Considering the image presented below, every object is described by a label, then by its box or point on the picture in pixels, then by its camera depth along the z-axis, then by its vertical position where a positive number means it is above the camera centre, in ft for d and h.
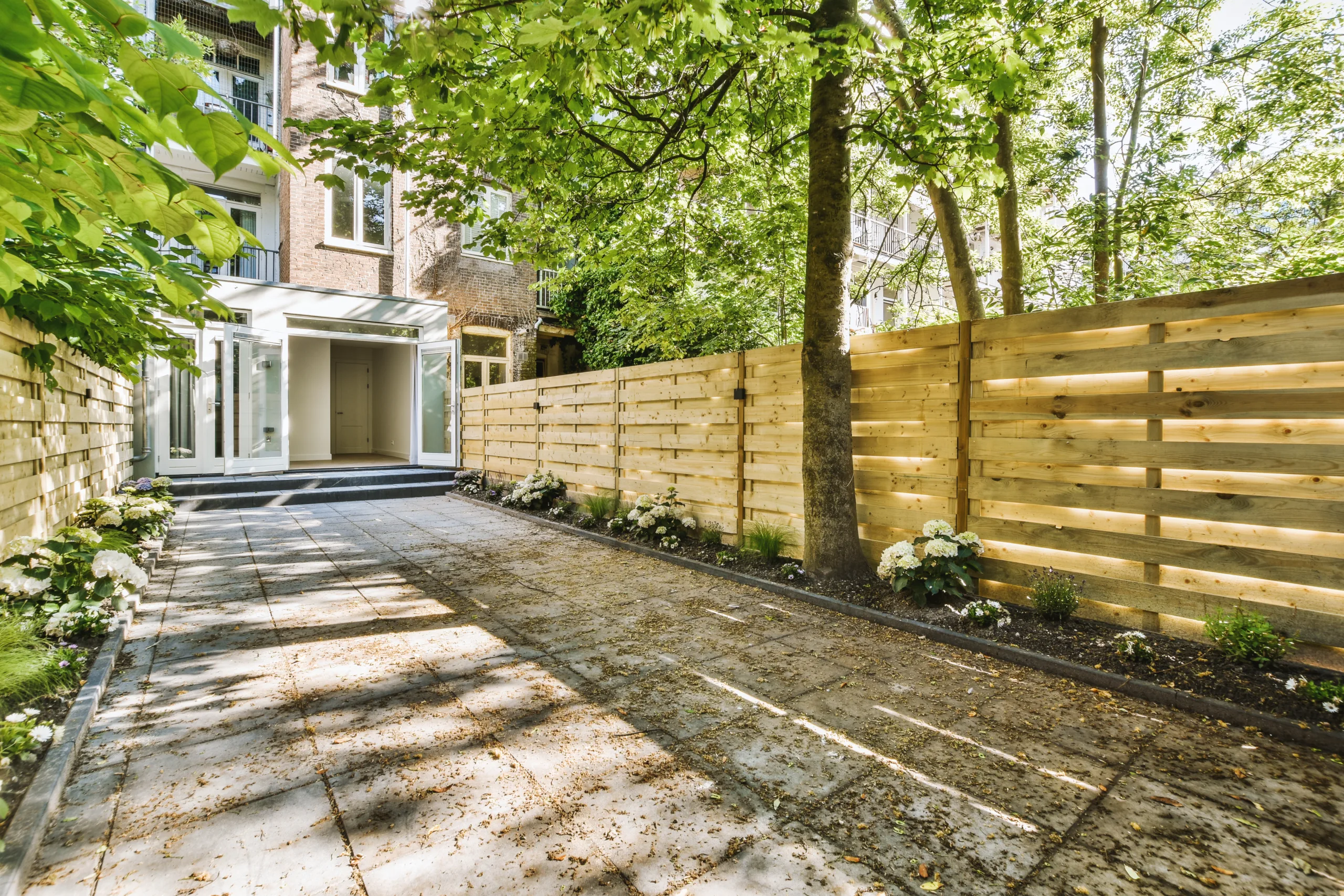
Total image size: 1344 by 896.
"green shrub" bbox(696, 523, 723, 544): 21.50 -3.16
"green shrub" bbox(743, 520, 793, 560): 18.74 -2.91
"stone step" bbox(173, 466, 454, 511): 32.94 -2.66
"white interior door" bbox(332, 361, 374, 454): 58.44 +3.59
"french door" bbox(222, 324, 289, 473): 37.68 +2.66
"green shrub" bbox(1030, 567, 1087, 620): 12.79 -3.16
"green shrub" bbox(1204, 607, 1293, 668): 10.27 -3.28
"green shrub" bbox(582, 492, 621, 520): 26.78 -2.71
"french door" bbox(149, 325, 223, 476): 35.68 +1.66
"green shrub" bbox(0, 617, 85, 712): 9.02 -3.52
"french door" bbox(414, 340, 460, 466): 45.06 +3.14
